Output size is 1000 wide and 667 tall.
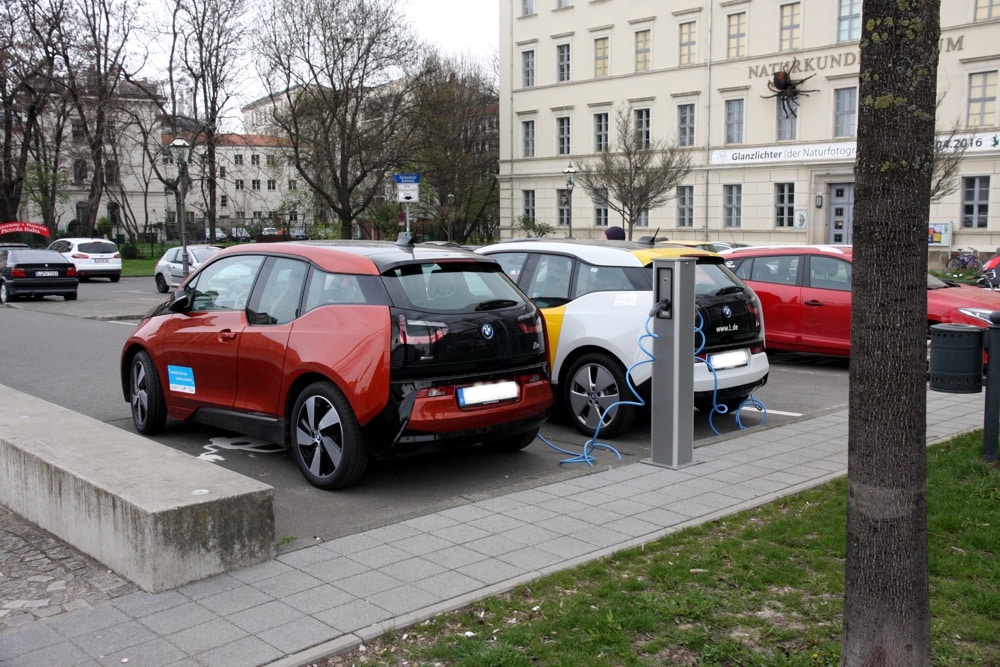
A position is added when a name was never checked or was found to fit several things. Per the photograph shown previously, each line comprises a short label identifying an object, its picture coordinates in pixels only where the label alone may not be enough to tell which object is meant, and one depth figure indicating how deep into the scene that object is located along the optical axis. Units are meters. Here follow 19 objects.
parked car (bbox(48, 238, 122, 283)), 34.84
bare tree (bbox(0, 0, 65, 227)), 38.81
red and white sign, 41.84
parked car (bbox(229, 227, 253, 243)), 71.62
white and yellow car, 7.97
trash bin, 6.71
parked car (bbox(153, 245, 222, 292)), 29.18
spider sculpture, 41.53
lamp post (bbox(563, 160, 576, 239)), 38.56
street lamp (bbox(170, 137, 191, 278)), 23.84
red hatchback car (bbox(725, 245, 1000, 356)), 11.66
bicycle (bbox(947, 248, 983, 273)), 34.55
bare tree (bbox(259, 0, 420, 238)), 38.72
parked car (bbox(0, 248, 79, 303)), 24.83
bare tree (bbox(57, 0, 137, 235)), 41.88
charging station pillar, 6.83
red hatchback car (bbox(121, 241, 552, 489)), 6.03
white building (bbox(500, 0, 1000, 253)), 37.16
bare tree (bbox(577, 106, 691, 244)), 38.88
